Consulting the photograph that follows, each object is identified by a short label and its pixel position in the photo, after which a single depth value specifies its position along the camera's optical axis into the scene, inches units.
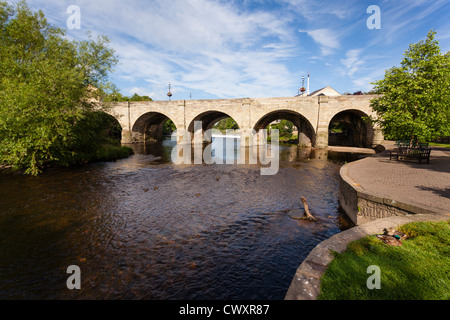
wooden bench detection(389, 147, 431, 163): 561.8
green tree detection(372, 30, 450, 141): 537.3
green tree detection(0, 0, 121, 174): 515.8
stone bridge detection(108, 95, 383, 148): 1241.6
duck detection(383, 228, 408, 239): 193.7
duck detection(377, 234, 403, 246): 183.8
